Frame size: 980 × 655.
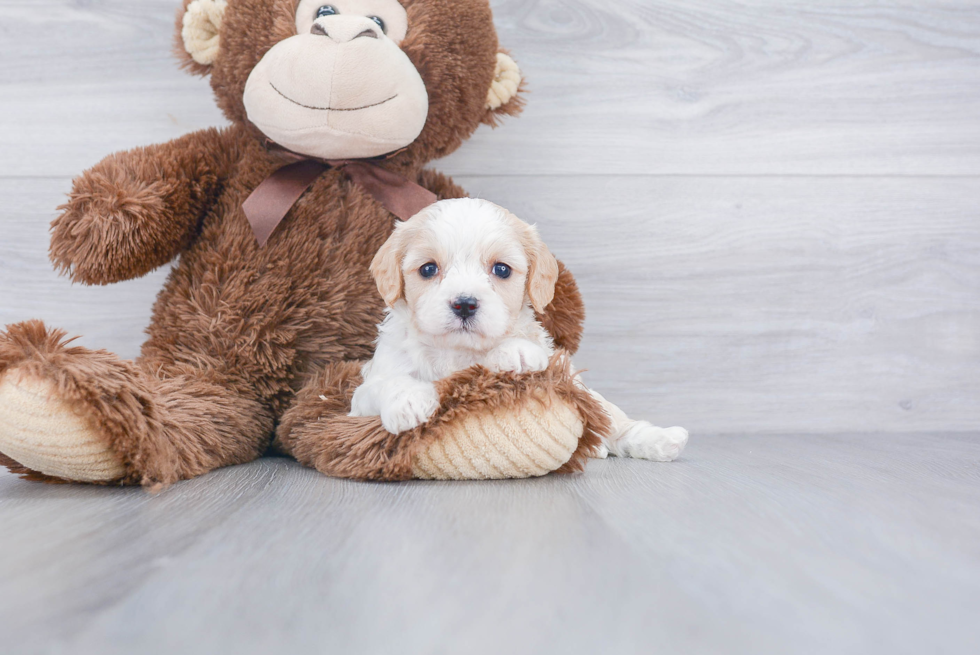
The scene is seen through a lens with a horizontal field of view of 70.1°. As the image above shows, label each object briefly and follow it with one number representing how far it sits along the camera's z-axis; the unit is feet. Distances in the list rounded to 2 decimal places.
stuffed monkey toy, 3.07
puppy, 3.01
